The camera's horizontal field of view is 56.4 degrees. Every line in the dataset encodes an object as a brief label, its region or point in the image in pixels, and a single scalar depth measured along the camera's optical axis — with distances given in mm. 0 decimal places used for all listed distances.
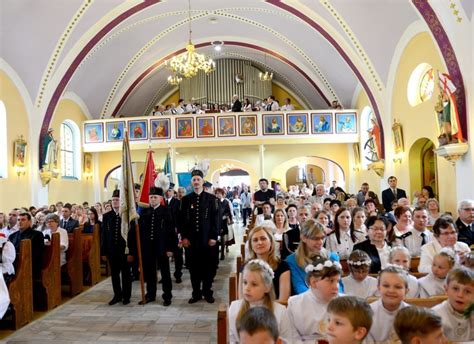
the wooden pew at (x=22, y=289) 5387
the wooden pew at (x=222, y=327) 2723
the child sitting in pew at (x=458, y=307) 2859
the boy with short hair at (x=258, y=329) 2201
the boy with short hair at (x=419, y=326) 2148
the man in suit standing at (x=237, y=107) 17297
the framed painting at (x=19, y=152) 13148
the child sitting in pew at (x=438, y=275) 3598
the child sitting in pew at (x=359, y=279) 3715
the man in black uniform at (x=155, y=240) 6407
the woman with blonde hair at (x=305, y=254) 3688
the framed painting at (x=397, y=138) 12398
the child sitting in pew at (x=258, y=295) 2992
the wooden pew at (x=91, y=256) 7820
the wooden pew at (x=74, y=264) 7073
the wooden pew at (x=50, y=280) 6199
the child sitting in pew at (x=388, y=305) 2906
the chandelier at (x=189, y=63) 13516
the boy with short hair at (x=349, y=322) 2260
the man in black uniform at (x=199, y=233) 6441
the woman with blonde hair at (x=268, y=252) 3855
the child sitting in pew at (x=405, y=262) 3742
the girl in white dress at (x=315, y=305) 2979
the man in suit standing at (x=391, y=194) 9562
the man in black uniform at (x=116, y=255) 6379
